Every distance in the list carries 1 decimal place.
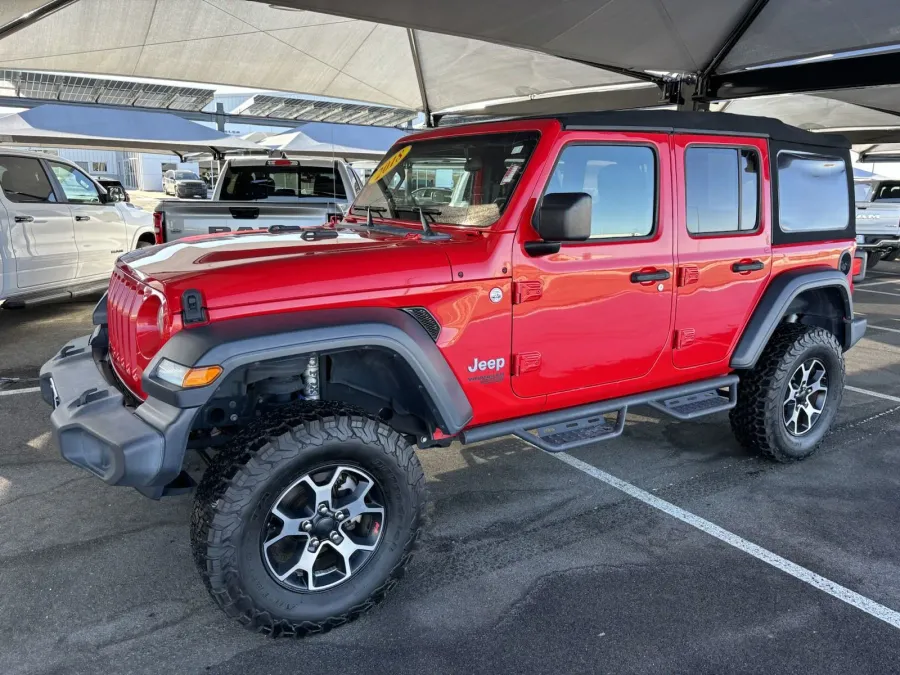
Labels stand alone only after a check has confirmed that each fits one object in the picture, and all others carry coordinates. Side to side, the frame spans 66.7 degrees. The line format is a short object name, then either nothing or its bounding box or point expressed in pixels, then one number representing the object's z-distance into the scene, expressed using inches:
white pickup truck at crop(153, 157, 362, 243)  287.1
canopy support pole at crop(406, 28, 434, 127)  465.9
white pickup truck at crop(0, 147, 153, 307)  264.8
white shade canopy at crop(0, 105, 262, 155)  467.5
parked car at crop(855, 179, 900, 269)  568.1
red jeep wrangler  98.3
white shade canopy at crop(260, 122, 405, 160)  538.0
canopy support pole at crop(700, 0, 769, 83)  336.5
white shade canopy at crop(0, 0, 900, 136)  326.3
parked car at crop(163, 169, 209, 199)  1362.0
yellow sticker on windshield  155.4
